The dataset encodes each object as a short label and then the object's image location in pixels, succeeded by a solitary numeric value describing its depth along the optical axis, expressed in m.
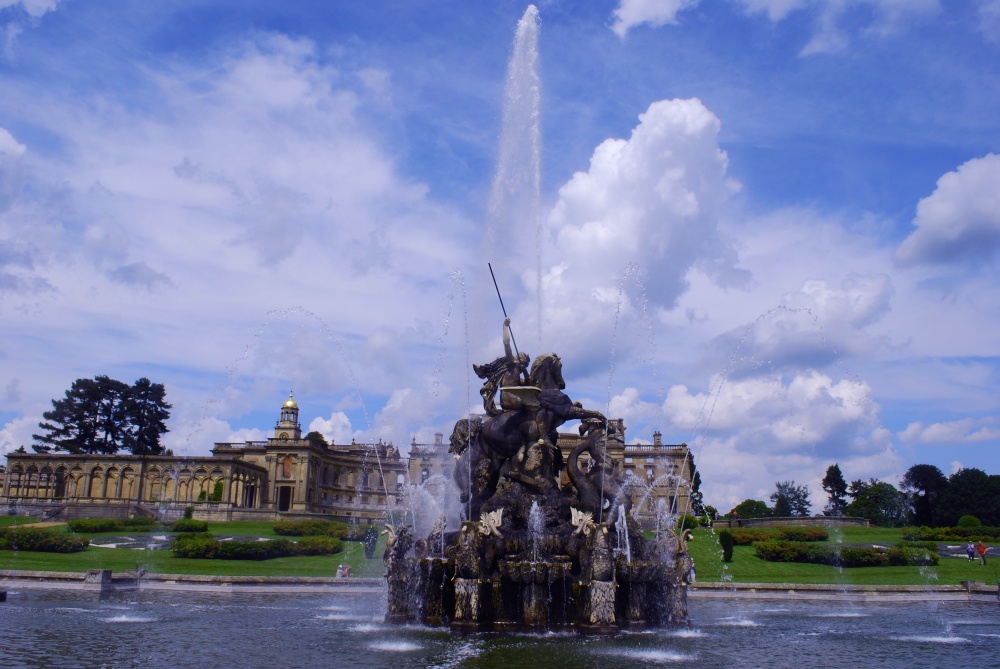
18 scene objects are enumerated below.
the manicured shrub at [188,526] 59.18
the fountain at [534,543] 18.19
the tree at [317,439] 108.40
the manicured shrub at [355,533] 58.42
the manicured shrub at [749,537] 53.92
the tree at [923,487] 91.69
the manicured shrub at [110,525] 54.88
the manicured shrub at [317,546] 45.19
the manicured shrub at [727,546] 42.50
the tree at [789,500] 118.75
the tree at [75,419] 99.38
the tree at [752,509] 107.12
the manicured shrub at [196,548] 39.59
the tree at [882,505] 88.56
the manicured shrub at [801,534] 54.80
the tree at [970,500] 82.75
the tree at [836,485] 117.19
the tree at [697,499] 115.54
